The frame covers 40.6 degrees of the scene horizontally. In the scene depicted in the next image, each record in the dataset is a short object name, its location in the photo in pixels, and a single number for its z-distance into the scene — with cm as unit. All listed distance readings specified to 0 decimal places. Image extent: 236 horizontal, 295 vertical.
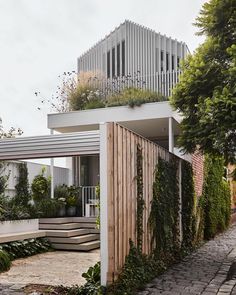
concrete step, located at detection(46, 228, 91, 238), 793
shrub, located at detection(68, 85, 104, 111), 1119
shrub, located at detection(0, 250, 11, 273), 570
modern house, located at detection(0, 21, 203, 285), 425
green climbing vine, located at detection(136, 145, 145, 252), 500
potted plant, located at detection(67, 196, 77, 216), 976
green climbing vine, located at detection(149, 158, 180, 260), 566
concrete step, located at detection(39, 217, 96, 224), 854
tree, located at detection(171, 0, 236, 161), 531
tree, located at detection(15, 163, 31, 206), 976
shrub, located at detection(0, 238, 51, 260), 673
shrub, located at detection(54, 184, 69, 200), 1044
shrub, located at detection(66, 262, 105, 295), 403
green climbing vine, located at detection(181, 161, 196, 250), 733
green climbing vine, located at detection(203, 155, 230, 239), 933
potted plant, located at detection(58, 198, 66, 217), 938
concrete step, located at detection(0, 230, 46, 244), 666
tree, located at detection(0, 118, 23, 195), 896
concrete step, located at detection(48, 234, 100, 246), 781
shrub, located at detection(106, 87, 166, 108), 999
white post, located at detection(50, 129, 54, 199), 1020
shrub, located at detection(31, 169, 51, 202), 998
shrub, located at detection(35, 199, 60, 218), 894
